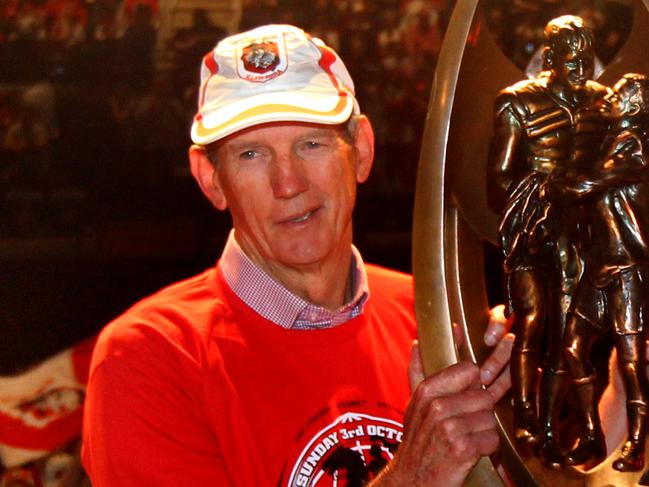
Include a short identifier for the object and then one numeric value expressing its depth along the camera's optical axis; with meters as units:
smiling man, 1.28
